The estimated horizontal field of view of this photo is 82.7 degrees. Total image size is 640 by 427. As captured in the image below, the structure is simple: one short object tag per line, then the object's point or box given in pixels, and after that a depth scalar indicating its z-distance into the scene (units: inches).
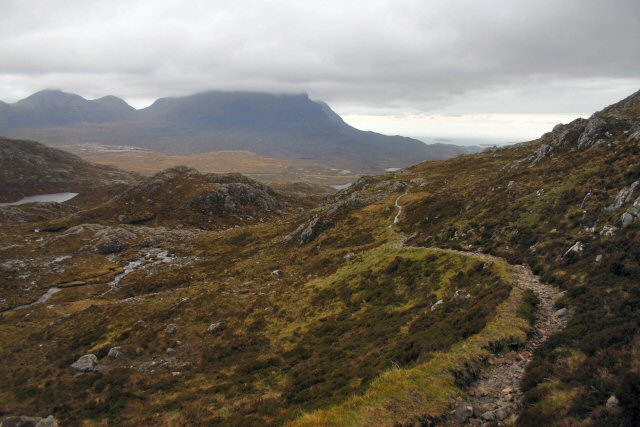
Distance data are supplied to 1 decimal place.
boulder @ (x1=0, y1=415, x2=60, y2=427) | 990.4
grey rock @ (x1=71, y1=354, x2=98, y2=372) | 1391.5
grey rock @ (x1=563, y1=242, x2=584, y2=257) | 1022.0
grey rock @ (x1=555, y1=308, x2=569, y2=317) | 788.0
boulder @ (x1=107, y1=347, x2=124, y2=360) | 1434.5
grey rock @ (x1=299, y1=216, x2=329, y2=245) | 2869.1
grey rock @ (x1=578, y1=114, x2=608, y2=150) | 2224.4
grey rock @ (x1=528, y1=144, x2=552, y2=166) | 2572.8
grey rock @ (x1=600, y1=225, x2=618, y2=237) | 998.6
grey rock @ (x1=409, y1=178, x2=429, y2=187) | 3700.5
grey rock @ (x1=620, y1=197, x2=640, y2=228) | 984.9
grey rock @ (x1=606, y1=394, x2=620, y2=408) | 452.4
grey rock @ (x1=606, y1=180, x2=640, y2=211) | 1111.0
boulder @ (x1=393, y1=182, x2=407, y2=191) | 3750.0
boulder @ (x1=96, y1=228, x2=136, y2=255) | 3750.0
